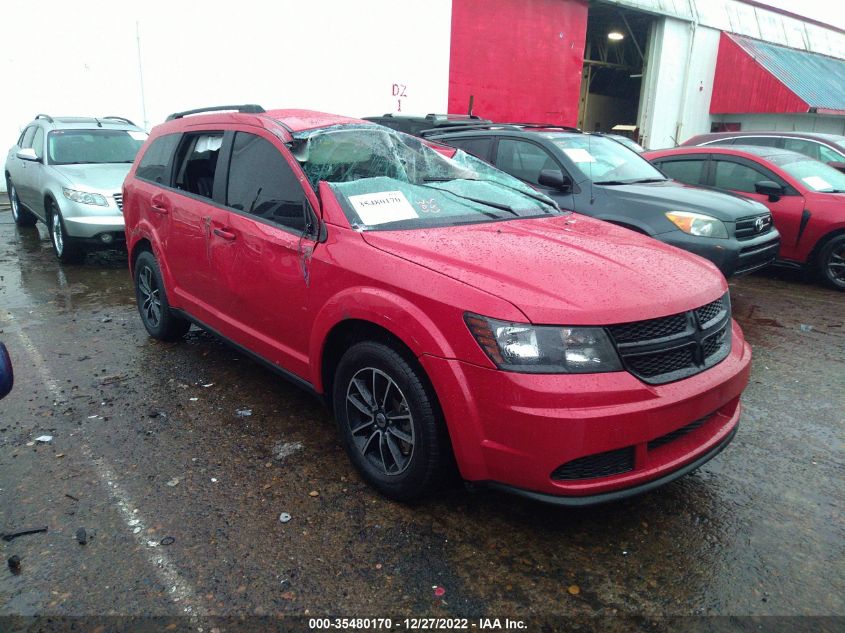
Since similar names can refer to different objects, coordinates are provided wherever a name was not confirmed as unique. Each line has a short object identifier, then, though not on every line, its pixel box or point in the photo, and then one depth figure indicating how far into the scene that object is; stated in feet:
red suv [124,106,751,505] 7.62
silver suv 23.97
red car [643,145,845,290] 22.66
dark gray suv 18.40
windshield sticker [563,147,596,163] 20.29
